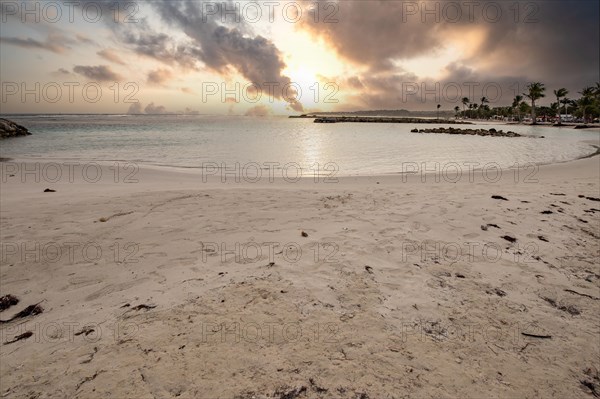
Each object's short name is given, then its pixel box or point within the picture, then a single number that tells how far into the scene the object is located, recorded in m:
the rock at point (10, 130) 35.09
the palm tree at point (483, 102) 150.62
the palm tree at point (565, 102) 105.50
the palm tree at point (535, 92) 95.56
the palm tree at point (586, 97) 86.81
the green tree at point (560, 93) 98.68
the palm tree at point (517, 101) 111.71
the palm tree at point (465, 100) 168.88
